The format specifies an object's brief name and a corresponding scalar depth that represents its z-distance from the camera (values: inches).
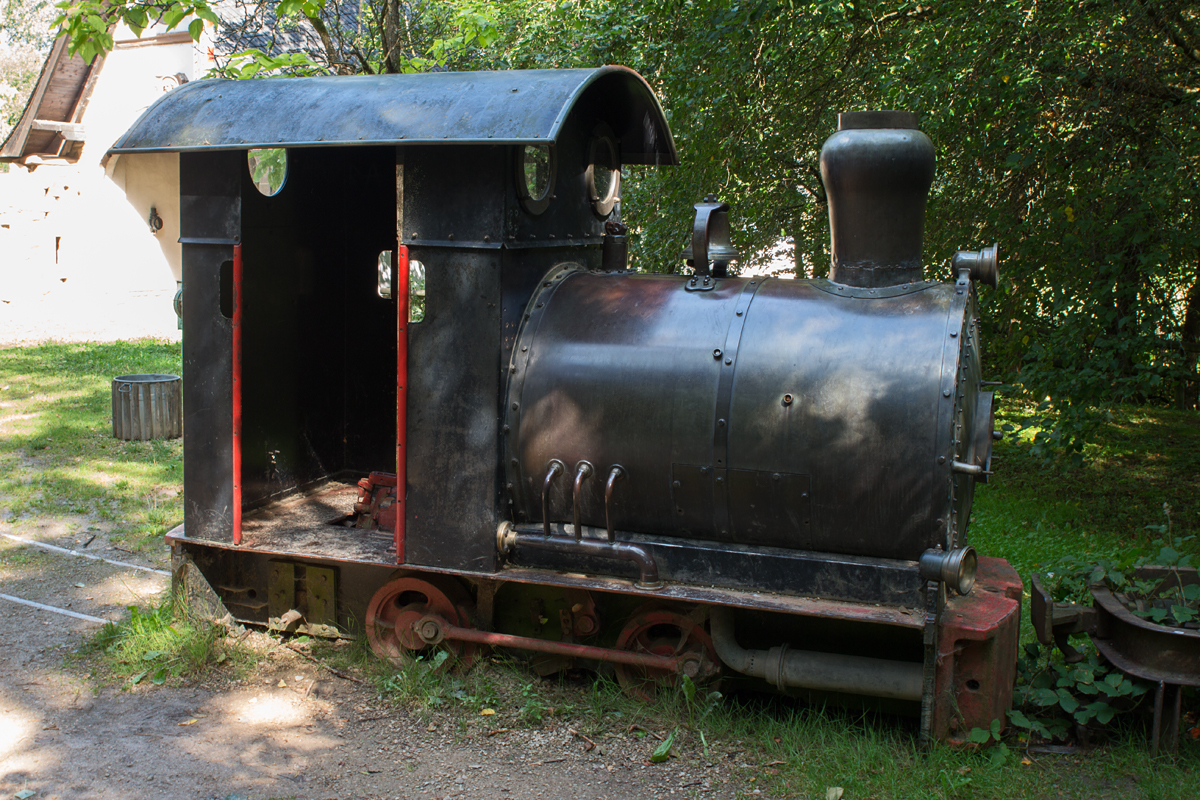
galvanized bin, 366.3
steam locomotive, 149.7
